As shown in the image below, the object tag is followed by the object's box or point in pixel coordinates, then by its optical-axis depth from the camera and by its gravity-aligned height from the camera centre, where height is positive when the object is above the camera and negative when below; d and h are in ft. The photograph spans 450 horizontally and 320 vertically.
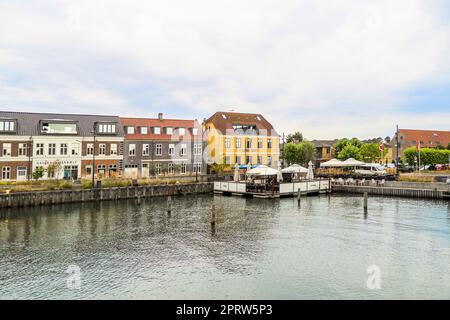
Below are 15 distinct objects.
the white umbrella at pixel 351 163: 190.97 +2.13
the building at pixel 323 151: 364.99 +15.68
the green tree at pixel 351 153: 289.12 +10.93
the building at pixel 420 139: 354.74 +26.37
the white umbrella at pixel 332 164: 195.00 +1.73
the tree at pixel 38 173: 156.46 -1.90
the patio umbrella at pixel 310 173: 182.19 -2.91
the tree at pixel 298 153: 285.84 +10.84
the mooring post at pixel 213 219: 100.16 -13.42
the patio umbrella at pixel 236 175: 179.93 -3.44
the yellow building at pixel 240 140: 236.92 +17.84
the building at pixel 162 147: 205.36 +11.92
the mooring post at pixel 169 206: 123.05 -12.40
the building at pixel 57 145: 170.30 +11.27
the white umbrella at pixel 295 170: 177.17 -1.17
